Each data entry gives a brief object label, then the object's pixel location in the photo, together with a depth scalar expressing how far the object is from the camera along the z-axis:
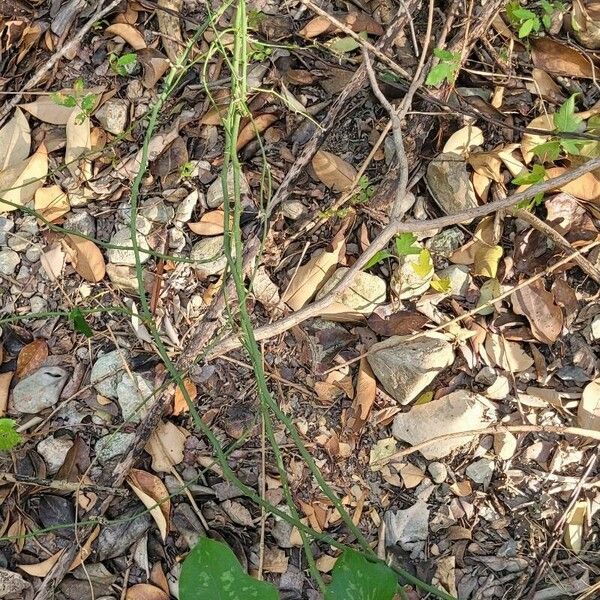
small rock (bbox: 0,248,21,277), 1.67
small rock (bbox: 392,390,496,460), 1.52
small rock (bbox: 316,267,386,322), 1.58
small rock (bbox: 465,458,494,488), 1.52
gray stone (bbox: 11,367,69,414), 1.61
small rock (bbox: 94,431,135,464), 1.58
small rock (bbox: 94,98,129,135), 1.71
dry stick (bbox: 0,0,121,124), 1.72
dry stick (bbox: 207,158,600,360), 1.44
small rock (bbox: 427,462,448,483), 1.52
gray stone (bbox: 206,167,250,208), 1.64
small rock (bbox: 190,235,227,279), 1.62
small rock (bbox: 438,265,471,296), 1.58
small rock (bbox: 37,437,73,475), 1.59
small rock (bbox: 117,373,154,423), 1.58
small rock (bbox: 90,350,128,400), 1.61
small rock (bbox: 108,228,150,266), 1.64
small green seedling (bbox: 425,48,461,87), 1.54
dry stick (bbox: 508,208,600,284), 1.54
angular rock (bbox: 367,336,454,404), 1.53
